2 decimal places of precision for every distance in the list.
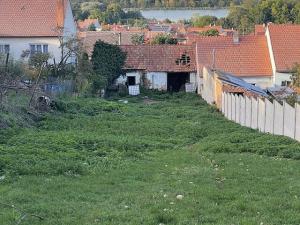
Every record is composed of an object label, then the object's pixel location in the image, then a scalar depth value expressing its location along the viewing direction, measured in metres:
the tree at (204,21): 123.44
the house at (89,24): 107.88
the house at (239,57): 44.97
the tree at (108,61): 43.81
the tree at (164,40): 58.07
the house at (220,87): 34.56
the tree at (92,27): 103.53
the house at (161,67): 45.69
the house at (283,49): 44.69
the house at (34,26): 46.00
